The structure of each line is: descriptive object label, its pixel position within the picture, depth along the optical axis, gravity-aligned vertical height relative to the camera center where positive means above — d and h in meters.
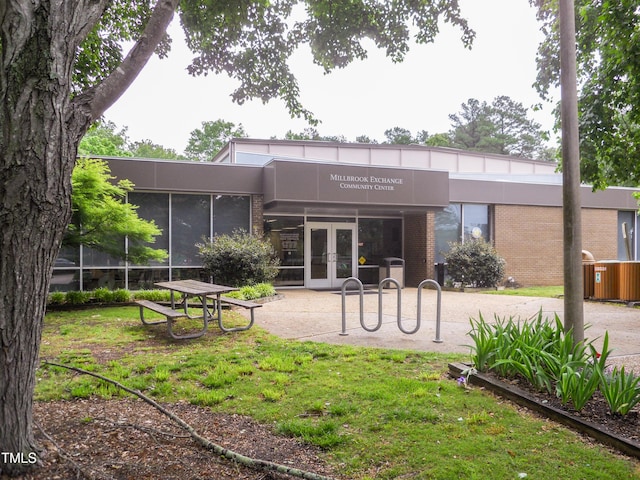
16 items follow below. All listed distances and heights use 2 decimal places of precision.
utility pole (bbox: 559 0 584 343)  4.56 +0.72
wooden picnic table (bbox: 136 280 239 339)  7.16 -0.73
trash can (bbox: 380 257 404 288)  16.95 -0.42
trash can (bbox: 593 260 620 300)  12.46 -0.59
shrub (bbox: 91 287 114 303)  11.34 -0.92
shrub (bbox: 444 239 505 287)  16.50 -0.27
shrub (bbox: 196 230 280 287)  13.42 -0.17
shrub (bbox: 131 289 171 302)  11.63 -0.94
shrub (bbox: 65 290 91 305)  10.98 -0.94
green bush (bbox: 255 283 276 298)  12.46 -0.86
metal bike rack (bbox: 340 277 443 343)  7.03 -0.96
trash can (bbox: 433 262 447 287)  17.28 -0.50
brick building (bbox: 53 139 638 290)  14.47 +1.42
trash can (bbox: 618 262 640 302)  11.88 -0.61
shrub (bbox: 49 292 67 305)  10.85 -0.93
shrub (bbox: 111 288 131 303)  11.46 -0.93
